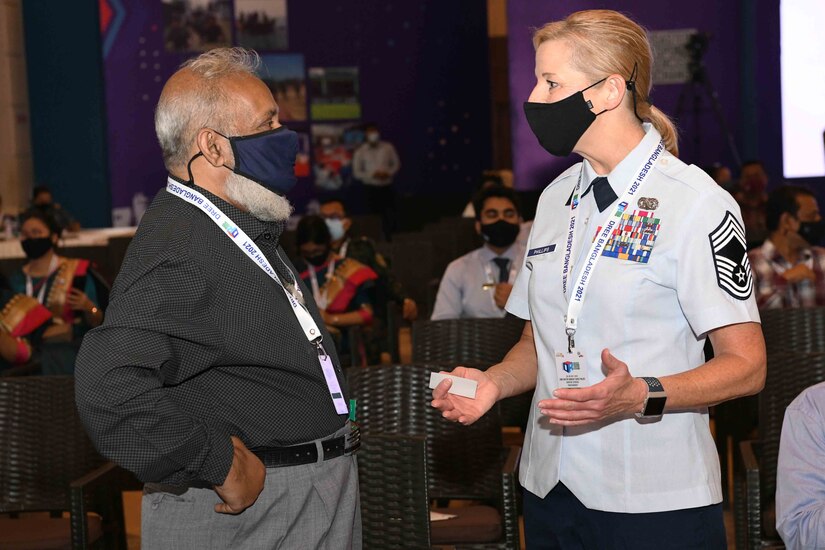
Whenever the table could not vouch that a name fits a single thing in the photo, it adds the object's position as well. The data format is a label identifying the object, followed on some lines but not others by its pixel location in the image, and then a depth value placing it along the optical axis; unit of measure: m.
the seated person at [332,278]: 6.20
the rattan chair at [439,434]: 3.71
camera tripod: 12.27
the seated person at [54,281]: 6.05
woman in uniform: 1.89
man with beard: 1.91
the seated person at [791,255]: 5.55
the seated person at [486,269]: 5.81
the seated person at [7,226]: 11.09
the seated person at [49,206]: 11.63
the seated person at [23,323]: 5.60
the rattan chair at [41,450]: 3.78
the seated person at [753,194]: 9.41
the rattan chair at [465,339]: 4.56
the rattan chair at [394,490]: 2.85
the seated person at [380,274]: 6.38
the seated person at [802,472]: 2.21
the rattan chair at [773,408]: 3.48
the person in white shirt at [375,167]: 15.20
